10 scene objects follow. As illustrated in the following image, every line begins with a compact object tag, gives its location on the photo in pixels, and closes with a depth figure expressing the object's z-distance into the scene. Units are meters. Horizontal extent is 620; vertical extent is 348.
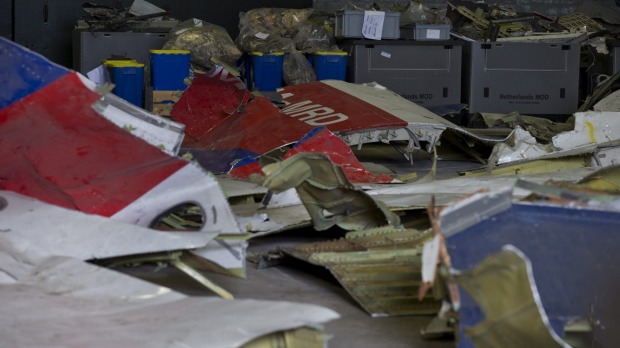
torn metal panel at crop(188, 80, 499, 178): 7.29
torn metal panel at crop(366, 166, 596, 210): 5.29
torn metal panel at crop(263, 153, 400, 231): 4.43
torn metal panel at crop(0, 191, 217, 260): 3.89
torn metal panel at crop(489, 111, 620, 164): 7.55
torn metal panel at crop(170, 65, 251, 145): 8.21
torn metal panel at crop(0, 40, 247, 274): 4.14
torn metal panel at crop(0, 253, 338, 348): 3.09
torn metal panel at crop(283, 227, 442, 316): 4.10
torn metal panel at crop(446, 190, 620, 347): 3.40
